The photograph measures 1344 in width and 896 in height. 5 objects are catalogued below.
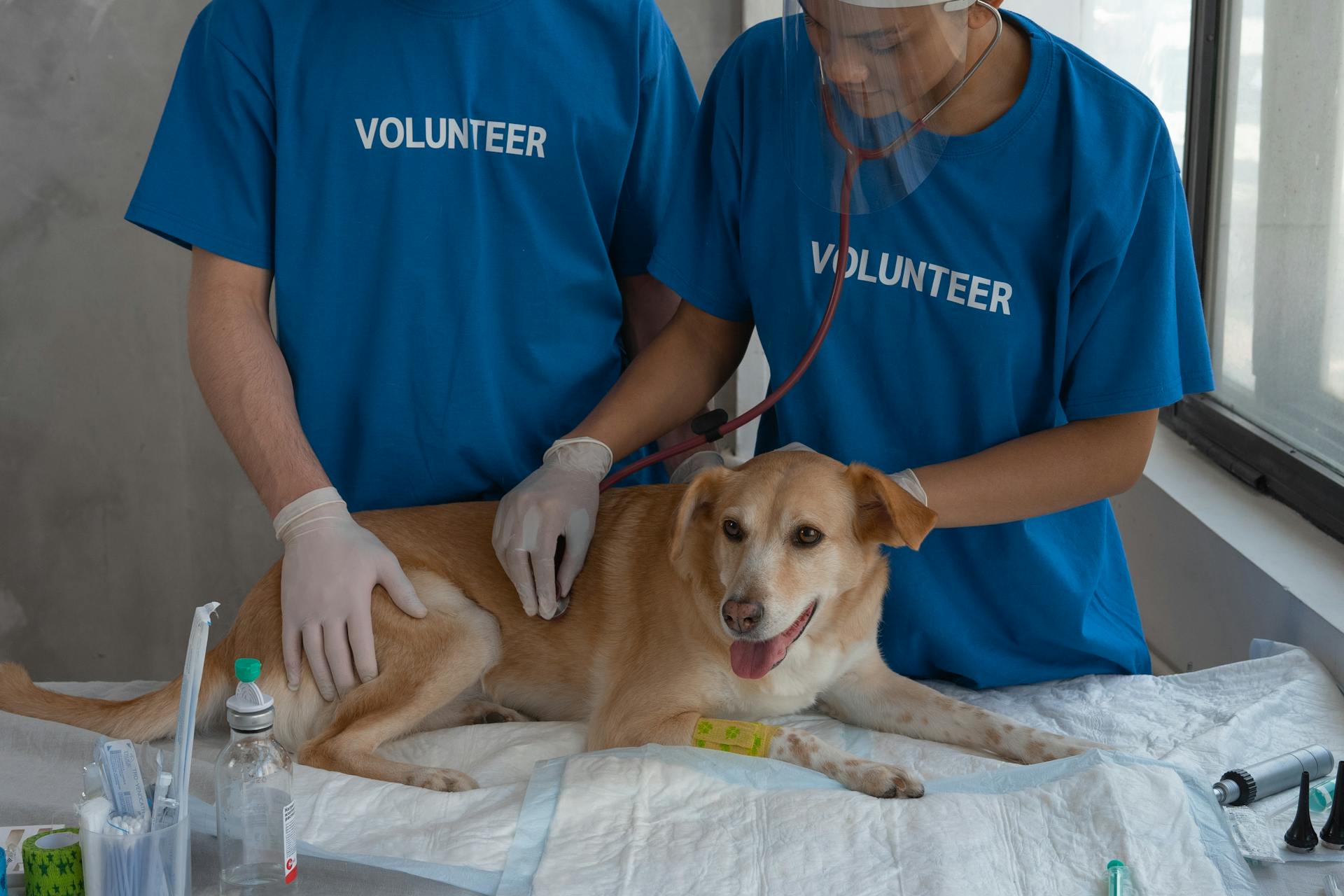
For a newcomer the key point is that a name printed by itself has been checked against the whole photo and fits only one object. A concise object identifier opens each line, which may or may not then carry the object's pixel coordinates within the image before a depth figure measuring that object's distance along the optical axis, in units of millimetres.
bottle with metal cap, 1117
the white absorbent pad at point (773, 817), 1170
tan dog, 1537
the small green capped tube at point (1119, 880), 1115
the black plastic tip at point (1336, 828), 1216
